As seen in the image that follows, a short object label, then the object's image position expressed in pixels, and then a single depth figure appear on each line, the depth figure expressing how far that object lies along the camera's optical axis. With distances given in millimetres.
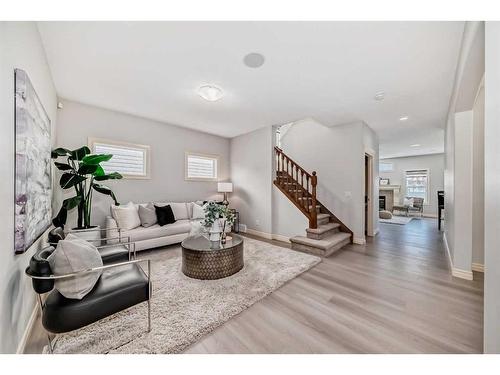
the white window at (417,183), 8867
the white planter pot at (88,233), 2862
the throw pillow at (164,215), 3881
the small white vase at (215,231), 2803
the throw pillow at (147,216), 3731
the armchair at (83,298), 1274
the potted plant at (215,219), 2789
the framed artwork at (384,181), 10030
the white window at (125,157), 3828
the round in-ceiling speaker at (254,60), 2195
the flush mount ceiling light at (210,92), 2844
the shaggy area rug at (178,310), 1531
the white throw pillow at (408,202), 8312
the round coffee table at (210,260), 2535
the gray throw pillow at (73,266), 1343
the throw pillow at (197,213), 4520
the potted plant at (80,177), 2801
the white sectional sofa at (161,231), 3457
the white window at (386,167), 9930
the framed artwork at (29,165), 1419
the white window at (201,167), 5113
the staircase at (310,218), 3729
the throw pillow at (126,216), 3529
